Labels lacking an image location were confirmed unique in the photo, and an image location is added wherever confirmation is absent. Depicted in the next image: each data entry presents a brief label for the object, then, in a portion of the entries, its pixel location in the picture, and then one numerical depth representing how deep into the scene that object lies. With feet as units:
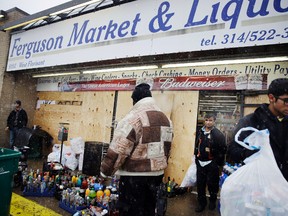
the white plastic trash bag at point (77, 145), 26.17
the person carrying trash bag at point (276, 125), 7.06
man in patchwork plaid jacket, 8.77
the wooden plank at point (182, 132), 21.01
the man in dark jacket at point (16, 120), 29.81
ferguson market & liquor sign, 13.35
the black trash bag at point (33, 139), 28.96
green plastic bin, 10.71
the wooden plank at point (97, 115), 26.55
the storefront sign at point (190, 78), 17.58
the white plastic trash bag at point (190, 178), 18.92
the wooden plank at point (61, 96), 30.32
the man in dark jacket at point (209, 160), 16.35
